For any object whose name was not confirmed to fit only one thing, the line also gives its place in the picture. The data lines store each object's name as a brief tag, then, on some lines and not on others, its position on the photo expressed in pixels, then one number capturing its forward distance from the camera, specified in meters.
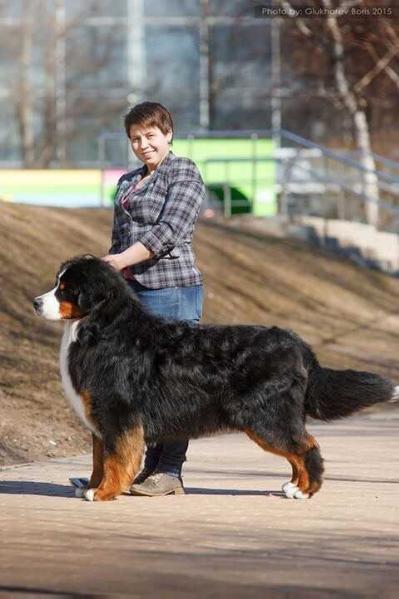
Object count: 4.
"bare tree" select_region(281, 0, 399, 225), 32.47
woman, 8.61
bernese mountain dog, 8.29
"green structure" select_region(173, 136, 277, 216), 26.78
